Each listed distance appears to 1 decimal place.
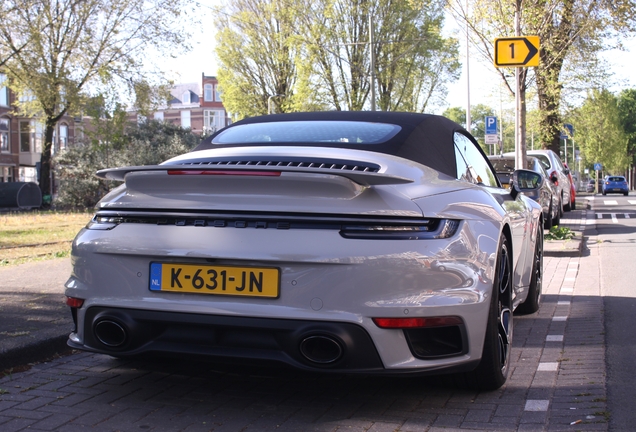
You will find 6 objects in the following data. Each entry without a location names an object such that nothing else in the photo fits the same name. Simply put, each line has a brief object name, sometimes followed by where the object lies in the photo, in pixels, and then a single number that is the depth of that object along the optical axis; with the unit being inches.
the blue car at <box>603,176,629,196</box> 2134.6
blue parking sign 1105.4
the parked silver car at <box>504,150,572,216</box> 711.7
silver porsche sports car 126.5
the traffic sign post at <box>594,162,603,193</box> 2770.7
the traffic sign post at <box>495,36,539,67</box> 502.3
